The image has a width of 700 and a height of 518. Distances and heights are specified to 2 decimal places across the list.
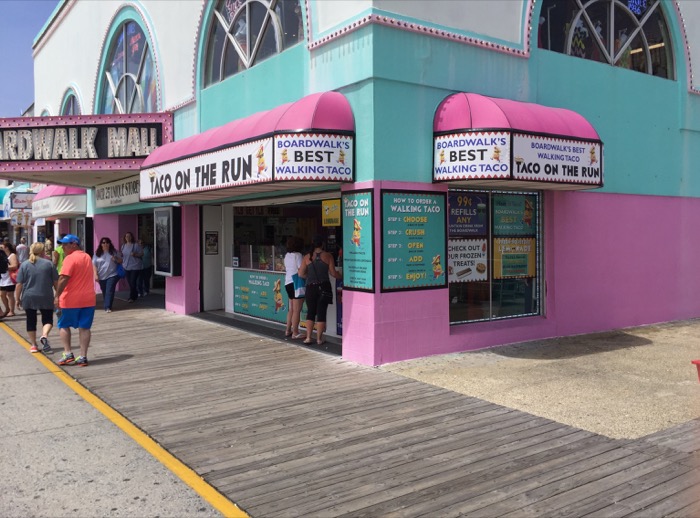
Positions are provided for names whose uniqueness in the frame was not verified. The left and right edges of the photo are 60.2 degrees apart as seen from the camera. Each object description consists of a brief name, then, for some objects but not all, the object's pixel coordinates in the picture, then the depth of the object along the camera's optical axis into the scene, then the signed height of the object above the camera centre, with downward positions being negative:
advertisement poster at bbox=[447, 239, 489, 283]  9.13 -0.34
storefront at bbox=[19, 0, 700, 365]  8.10 +1.17
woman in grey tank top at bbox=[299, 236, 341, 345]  9.26 -0.63
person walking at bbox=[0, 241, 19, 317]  12.84 -0.79
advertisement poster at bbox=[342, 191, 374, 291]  8.04 -0.03
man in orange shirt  8.00 -0.78
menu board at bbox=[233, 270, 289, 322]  11.42 -1.09
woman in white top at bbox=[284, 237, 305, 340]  9.96 -0.57
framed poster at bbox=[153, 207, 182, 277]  13.12 +0.01
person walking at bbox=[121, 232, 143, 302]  15.68 -0.50
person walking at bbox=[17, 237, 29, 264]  17.16 -0.29
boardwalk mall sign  13.16 +2.23
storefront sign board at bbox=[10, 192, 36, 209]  25.36 +1.75
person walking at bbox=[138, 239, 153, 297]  17.70 -0.94
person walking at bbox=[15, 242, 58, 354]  9.13 -0.69
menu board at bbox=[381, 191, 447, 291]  8.12 -0.02
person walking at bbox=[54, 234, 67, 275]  16.85 -0.51
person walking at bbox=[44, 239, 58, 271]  15.98 -0.35
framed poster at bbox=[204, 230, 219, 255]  13.35 -0.04
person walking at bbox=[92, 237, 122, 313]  14.09 -0.65
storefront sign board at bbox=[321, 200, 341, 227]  9.06 +0.41
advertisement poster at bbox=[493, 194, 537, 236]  9.70 +0.37
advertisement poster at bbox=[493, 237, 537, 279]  9.71 -0.32
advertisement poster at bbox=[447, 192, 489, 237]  9.15 +0.38
